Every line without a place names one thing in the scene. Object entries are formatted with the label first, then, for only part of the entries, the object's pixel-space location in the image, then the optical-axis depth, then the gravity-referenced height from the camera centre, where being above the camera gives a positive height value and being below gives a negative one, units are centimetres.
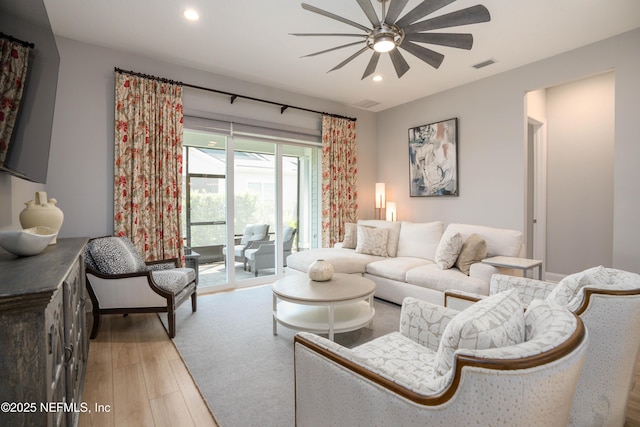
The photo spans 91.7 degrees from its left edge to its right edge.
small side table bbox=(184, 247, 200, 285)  393 -60
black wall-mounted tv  143 +70
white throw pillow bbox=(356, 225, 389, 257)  418 -38
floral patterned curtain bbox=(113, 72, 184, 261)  341 +54
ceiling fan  196 +129
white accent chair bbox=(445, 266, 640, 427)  125 -51
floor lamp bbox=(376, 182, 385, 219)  546 +30
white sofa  305 -59
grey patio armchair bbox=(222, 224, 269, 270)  441 -38
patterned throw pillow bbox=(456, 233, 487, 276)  316 -40
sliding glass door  413 +13
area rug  177 -110
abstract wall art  455 +84
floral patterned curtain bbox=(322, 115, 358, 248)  507 +60
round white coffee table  240 -75
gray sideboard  82 -38
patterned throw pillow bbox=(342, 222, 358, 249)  458 -36
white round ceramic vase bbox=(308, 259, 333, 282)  284 -54
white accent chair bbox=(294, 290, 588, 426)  73 -48
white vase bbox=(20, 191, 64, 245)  197 -2
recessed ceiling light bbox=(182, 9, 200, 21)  273 +177
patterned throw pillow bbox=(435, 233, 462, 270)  330 -40
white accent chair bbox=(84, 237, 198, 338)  270 -67
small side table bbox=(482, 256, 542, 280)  270 -45
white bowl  132 -14
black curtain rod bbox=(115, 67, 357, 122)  350 +158
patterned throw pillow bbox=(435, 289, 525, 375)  89 -35
